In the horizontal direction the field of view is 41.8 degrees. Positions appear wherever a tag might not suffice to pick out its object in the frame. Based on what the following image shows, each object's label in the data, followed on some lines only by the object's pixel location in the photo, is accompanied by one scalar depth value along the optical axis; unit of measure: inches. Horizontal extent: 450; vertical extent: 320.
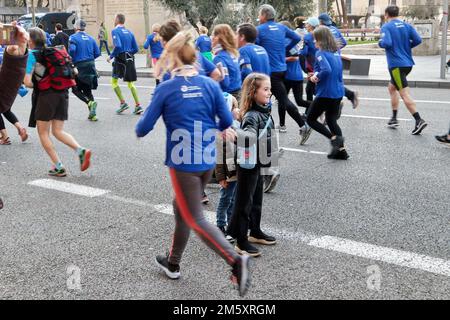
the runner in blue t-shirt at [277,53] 331.0
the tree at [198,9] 1052.5
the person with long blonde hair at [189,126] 146.1
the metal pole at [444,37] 603.1
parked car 1181.7
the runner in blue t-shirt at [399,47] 358.6
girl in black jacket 170.4
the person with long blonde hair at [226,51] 230.8
